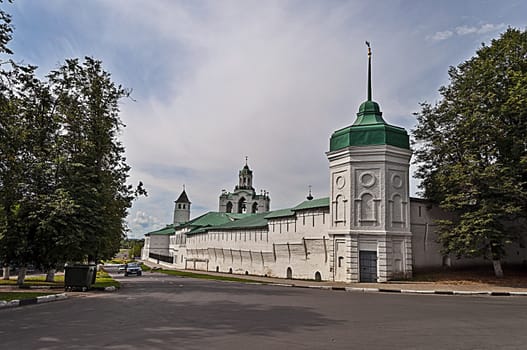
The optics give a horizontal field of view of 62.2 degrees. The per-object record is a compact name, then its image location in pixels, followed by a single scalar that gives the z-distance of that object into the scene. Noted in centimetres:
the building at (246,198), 8488
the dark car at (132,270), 4559
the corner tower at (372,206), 2797
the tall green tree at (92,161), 2066
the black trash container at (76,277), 1941
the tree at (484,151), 2608
